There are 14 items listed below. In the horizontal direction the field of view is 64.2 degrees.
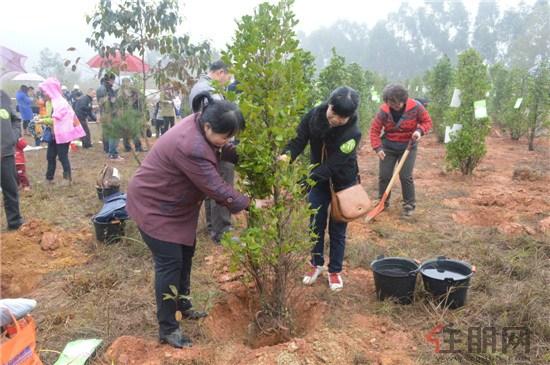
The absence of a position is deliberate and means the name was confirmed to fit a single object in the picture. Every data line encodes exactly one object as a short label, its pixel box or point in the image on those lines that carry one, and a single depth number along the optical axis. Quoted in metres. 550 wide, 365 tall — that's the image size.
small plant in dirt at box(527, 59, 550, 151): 9.67
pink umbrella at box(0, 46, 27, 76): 8.64
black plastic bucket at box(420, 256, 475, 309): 3.05
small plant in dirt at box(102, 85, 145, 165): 6.00
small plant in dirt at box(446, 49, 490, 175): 7.11
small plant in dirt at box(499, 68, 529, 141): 11.36
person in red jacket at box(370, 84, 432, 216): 4.93
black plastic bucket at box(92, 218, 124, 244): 4.53
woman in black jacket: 2.94
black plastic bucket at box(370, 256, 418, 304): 3.17
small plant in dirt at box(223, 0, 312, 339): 2.44
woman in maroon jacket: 2.38
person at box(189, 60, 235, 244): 4.16
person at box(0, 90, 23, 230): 4.88
